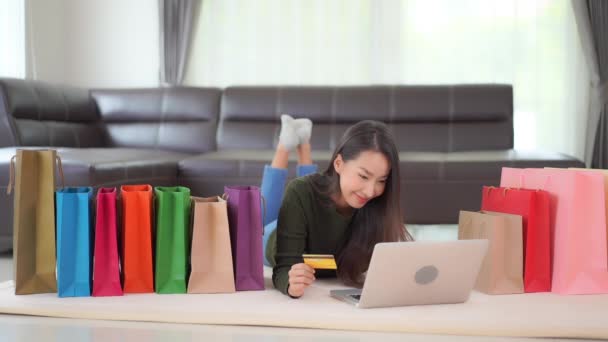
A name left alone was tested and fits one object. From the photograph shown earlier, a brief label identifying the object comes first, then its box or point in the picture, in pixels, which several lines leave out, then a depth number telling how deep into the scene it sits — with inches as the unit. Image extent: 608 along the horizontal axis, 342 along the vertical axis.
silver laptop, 140.9
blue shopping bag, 147.0
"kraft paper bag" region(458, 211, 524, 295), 151.0
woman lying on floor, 150.5
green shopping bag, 149.1
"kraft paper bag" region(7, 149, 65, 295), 147.9
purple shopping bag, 150.0
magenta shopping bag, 147.8
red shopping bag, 152.2
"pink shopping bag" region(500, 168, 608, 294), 151.4
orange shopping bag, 148.8
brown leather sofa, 220.2
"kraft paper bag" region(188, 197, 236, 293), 149.0
